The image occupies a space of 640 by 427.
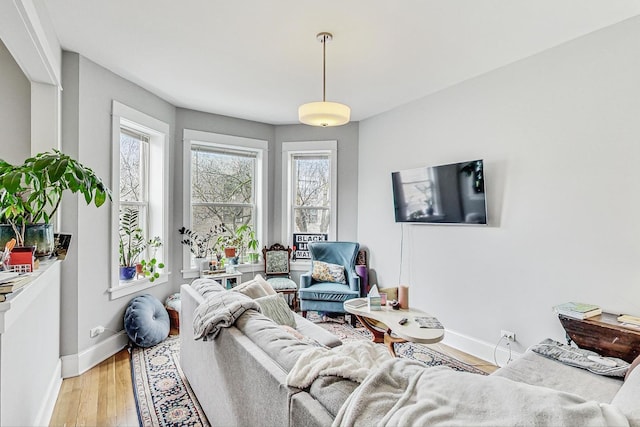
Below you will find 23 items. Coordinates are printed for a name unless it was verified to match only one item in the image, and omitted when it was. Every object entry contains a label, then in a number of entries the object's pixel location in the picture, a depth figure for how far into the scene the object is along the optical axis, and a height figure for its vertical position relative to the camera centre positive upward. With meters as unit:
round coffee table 2.55 -0.88
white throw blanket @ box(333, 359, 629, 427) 0.78 -0.47
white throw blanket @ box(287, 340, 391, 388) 1.16 -0.53
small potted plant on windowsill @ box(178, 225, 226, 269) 4.34 -0.35
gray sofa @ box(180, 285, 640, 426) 1.12 -0.73
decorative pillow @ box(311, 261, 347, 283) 4.43 -0.75
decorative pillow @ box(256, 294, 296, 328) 2.52 -0.71
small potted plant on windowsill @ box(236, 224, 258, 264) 4.79 -0.39
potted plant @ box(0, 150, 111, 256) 1.69 +0.13
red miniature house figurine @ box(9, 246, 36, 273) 1.72 -0.22
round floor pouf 3.29 -1.07
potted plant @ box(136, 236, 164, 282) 3.73 -0.56
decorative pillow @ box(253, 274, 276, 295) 2.83 -0.60
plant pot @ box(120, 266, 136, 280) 3.49 -0.60
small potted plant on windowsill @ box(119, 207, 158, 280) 3.54 -0.32
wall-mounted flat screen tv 3.22 +0.23
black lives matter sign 5.06 -0.38
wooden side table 2.06 -0.76
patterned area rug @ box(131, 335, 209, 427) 2.26 -1.33
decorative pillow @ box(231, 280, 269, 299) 2.70 -0.60
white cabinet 1.45 -0.76
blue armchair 4.06 -0.82
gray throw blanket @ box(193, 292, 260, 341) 1.89 -0.56
